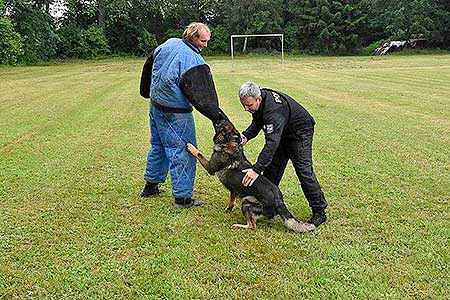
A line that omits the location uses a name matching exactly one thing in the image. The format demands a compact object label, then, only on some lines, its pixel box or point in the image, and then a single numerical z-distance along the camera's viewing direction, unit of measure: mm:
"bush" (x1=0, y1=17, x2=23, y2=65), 28766
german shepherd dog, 4574
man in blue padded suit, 4910
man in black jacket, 4359
